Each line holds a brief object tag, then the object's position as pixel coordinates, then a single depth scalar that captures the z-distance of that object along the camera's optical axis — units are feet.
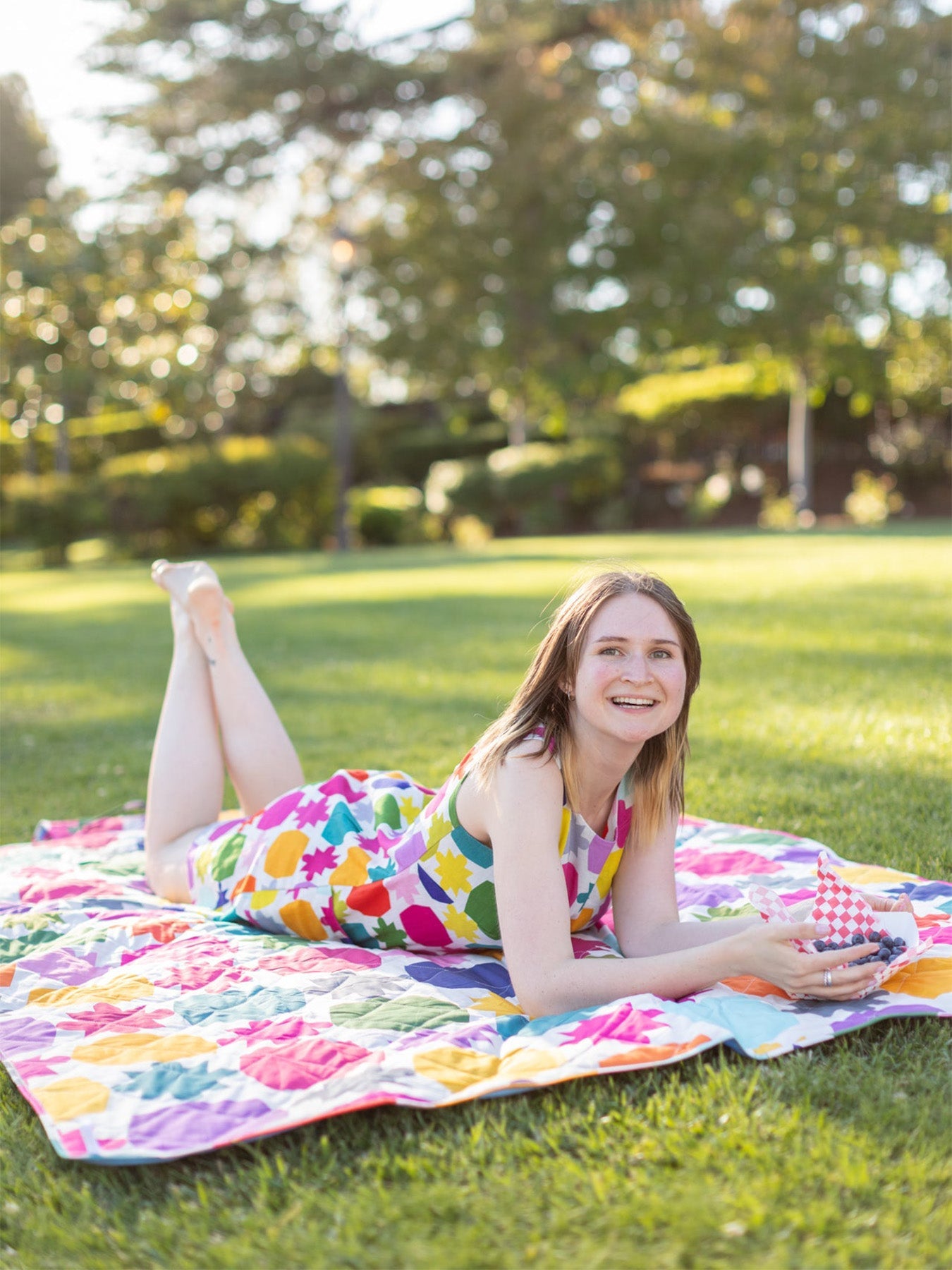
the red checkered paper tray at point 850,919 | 7.41
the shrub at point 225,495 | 64.18
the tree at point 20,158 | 80.41
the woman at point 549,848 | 7.50
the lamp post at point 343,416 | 64.59
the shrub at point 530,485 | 72.59
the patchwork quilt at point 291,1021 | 6.61
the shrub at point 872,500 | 65.62
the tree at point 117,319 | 38.19
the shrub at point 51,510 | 62.54
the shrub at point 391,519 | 71.92
